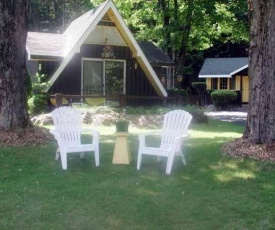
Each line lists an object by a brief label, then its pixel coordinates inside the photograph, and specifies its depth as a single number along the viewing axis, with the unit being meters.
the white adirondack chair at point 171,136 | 6.33
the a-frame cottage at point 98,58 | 15.59
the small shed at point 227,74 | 29.45
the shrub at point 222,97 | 25.11
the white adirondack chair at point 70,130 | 6.63
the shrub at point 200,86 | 31.51
